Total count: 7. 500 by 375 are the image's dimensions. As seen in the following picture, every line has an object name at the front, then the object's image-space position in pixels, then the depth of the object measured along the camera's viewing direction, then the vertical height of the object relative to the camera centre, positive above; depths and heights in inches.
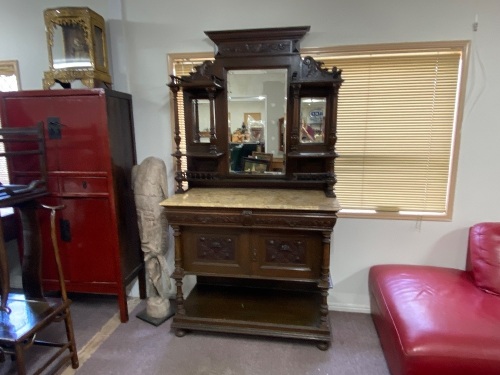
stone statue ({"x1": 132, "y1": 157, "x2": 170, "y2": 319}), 89.8 -25.2
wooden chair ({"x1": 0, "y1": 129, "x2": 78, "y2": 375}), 59.9 -36.9
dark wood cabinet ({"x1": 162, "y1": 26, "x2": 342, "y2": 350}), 78.5 -14.5
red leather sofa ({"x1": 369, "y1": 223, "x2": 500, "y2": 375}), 58.8 -39.1
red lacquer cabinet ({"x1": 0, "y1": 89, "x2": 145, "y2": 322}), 83.5 -10.2
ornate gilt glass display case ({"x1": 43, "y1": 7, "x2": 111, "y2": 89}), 83.0 +27.6
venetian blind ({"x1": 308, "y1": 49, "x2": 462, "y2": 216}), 85.7 +2.5
